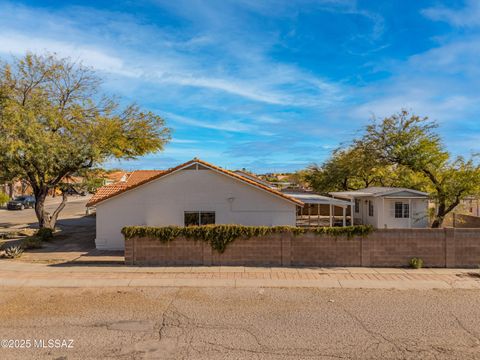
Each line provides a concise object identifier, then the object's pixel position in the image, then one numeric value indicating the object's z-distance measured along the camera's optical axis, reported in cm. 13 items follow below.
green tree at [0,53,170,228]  1828
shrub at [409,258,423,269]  1398
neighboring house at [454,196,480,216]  1981
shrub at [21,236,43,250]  1783
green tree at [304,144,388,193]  2342
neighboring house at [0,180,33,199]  5425
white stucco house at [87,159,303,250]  1750
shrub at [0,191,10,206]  4320
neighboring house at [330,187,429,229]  2072
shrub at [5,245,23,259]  1575
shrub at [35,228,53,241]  1970
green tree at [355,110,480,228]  1881
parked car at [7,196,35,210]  4200
